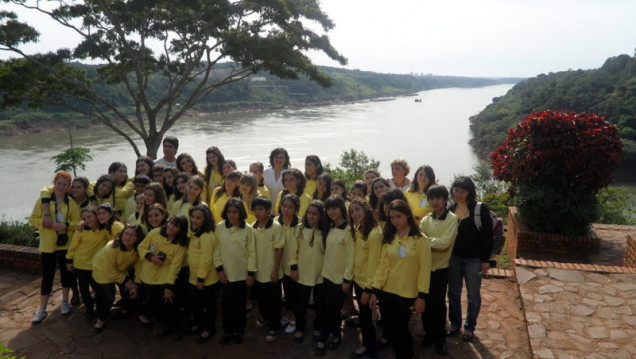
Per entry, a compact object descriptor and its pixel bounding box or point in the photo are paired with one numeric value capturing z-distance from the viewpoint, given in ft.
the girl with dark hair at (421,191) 11.82
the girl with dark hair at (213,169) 14.84
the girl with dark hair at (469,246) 10.21
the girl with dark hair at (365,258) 9.86
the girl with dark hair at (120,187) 13.51
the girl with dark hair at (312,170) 13.97
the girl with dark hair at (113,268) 11.33
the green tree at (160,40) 29.68
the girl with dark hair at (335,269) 10.21
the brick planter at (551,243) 16.93
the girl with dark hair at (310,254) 10.55
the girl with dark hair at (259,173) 14.05
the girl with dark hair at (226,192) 12.80
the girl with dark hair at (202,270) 10.79
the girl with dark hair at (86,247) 11.62
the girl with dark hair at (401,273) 9.36
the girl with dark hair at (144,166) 14.47
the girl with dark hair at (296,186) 12.50
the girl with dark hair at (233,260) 10.84
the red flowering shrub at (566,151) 16.25
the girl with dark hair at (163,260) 10.96
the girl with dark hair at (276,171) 14.82
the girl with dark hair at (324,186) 12.53
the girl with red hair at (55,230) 12.14
